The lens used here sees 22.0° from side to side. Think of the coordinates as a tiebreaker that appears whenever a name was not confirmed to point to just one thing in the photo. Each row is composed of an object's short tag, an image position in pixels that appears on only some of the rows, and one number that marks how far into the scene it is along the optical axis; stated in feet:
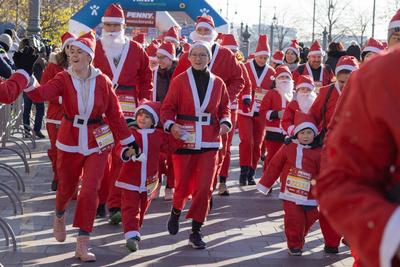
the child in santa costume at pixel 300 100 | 34.69
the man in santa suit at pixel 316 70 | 50.17
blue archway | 69.14
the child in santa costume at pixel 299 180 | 29.56
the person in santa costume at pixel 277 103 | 43.55
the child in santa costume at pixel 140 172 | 29.32
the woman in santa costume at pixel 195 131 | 30.06
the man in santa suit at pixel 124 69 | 35.95
